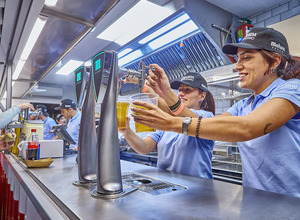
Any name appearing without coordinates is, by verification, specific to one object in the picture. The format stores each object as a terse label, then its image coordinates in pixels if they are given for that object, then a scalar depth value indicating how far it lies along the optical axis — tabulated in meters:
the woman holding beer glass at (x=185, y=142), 1.42
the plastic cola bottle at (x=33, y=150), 1.48
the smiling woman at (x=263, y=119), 0.83
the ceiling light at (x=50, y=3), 1.39
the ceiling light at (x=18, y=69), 2.64
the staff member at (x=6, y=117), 2.09
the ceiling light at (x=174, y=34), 2.75
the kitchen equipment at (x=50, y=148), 1.78
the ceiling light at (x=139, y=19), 2.24
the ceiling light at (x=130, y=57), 3.57
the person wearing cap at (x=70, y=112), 4.07
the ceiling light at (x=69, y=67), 4.89
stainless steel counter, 0.58
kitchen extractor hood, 2.72
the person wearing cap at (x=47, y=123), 4.67
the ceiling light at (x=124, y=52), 3.46
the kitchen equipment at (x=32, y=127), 2.36
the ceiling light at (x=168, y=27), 2.55
